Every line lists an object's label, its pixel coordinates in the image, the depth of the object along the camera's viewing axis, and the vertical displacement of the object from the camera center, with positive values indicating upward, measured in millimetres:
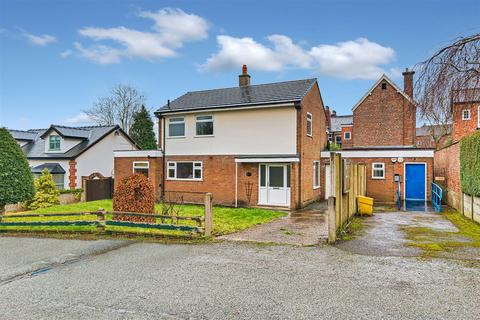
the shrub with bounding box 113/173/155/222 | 11461 -974
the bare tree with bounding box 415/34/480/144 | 8172 +2148
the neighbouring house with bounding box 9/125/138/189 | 27609 +1450
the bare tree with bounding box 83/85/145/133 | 46812 +8005
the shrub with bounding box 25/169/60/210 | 20484 -1582
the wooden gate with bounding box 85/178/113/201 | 23922 -1507
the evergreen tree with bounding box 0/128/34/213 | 15602 -247
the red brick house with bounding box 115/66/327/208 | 17469 +1067
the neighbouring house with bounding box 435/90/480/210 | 8637 +159
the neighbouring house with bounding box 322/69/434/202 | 19359 -255
